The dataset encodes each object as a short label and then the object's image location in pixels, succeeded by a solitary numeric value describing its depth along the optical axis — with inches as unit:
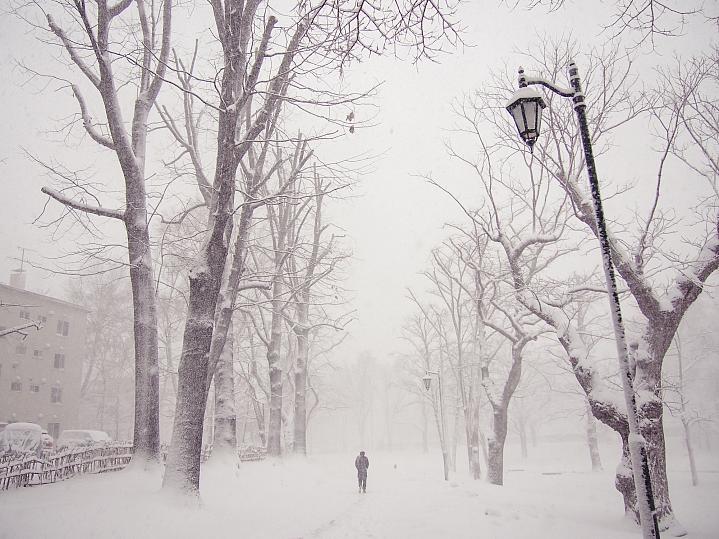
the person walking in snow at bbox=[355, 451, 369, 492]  634.2
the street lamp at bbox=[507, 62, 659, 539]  175.8
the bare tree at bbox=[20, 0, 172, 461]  362.3
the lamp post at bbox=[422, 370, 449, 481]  824.3
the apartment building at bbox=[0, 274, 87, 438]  1275.8
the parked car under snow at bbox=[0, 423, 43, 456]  843.2
